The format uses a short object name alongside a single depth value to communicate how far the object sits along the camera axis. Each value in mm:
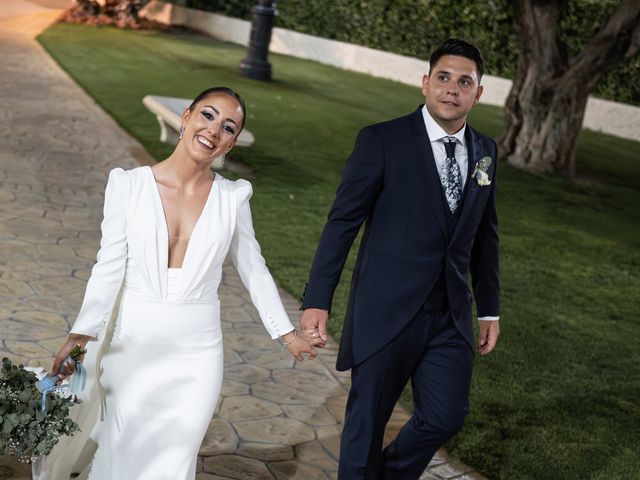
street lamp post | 23672
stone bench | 13653
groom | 4656
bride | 4316
